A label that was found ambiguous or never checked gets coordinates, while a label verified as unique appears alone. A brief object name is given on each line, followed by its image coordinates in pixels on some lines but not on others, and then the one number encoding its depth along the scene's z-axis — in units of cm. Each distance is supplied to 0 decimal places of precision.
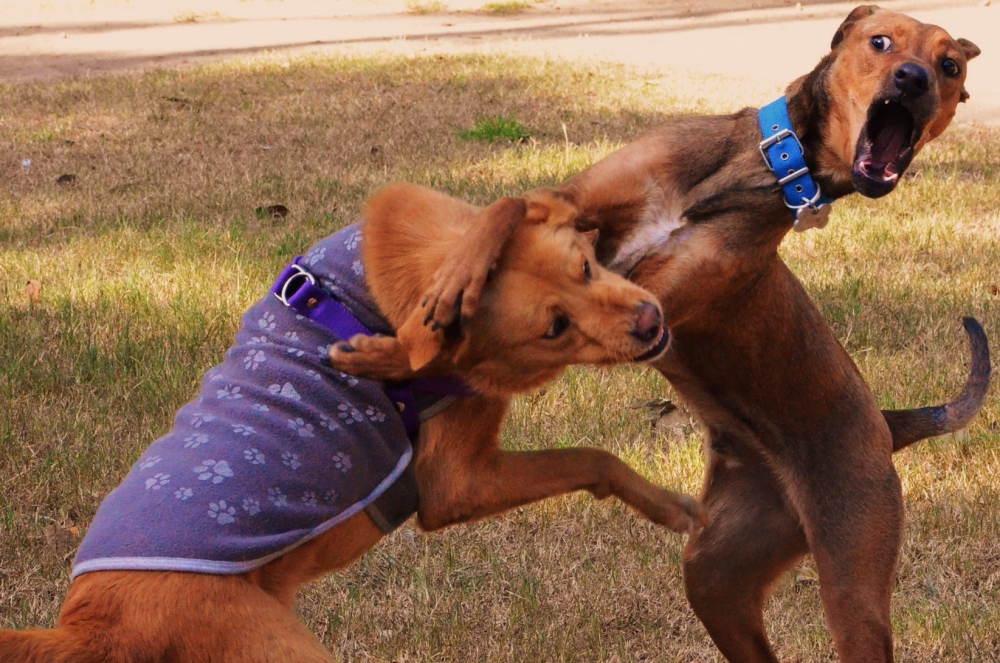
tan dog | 292
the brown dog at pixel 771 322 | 394
